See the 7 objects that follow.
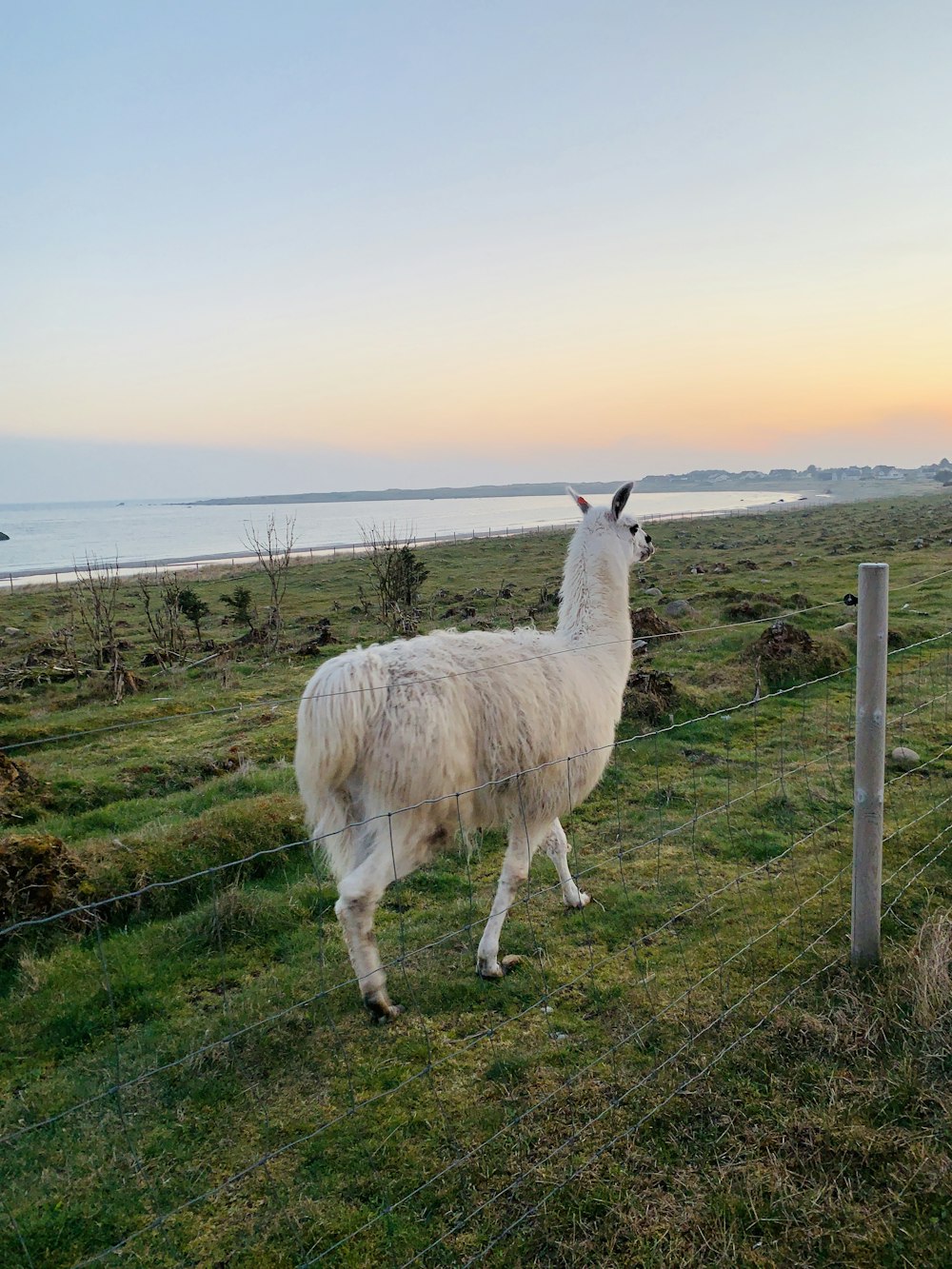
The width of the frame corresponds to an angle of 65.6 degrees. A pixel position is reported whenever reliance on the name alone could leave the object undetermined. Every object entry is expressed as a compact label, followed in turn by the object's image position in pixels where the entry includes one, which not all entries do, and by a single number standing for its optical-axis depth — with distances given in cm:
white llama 398
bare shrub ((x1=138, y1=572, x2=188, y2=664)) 1577
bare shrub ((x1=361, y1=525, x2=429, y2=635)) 1861
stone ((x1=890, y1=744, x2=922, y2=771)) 737
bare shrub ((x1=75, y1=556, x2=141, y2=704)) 1298
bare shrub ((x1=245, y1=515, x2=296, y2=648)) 1684
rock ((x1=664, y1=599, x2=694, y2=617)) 1625
